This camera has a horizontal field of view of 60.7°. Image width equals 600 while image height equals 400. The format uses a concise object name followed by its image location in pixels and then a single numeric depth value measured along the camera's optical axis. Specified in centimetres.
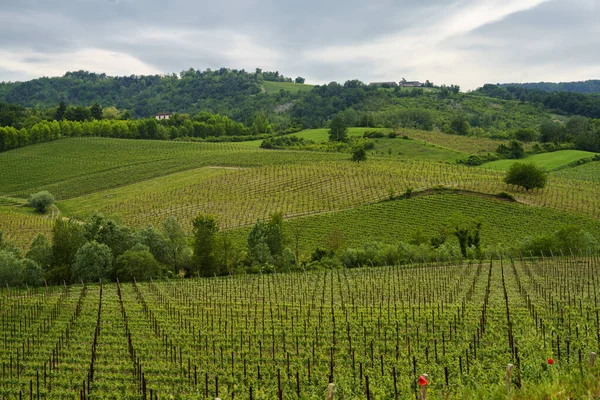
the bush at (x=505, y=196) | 7231
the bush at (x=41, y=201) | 8550
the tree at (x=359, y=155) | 10219
